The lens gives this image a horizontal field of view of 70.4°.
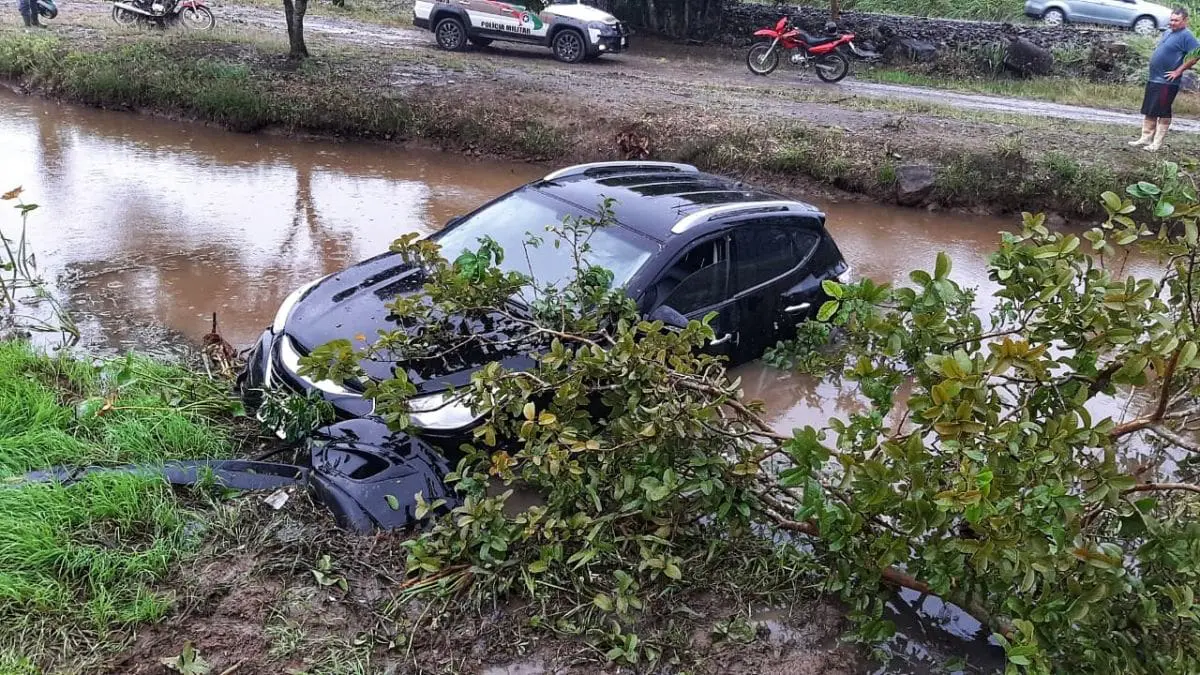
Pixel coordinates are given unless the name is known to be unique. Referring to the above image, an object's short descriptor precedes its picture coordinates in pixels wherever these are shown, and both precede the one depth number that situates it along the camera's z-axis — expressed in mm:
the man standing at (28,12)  15554
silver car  21922
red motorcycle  17391
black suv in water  4703
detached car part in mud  3980
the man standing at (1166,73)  10750
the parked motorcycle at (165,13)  16281
